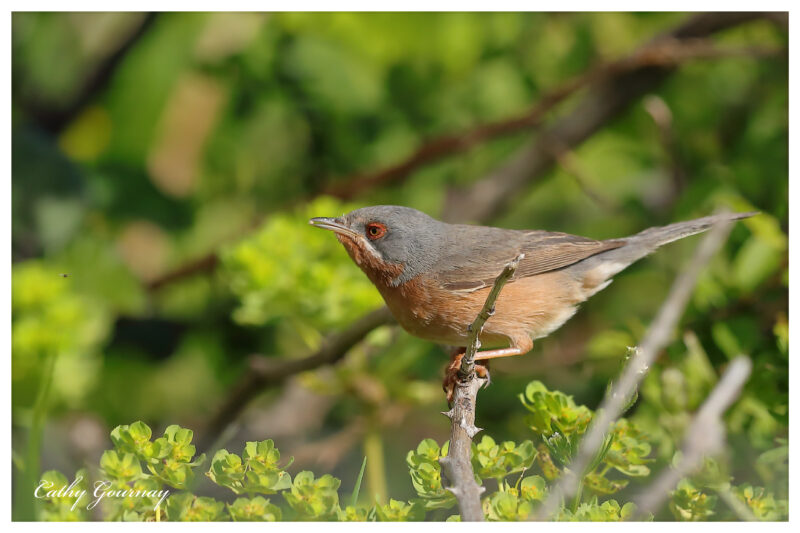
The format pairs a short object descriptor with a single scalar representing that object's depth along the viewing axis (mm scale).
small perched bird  6488
